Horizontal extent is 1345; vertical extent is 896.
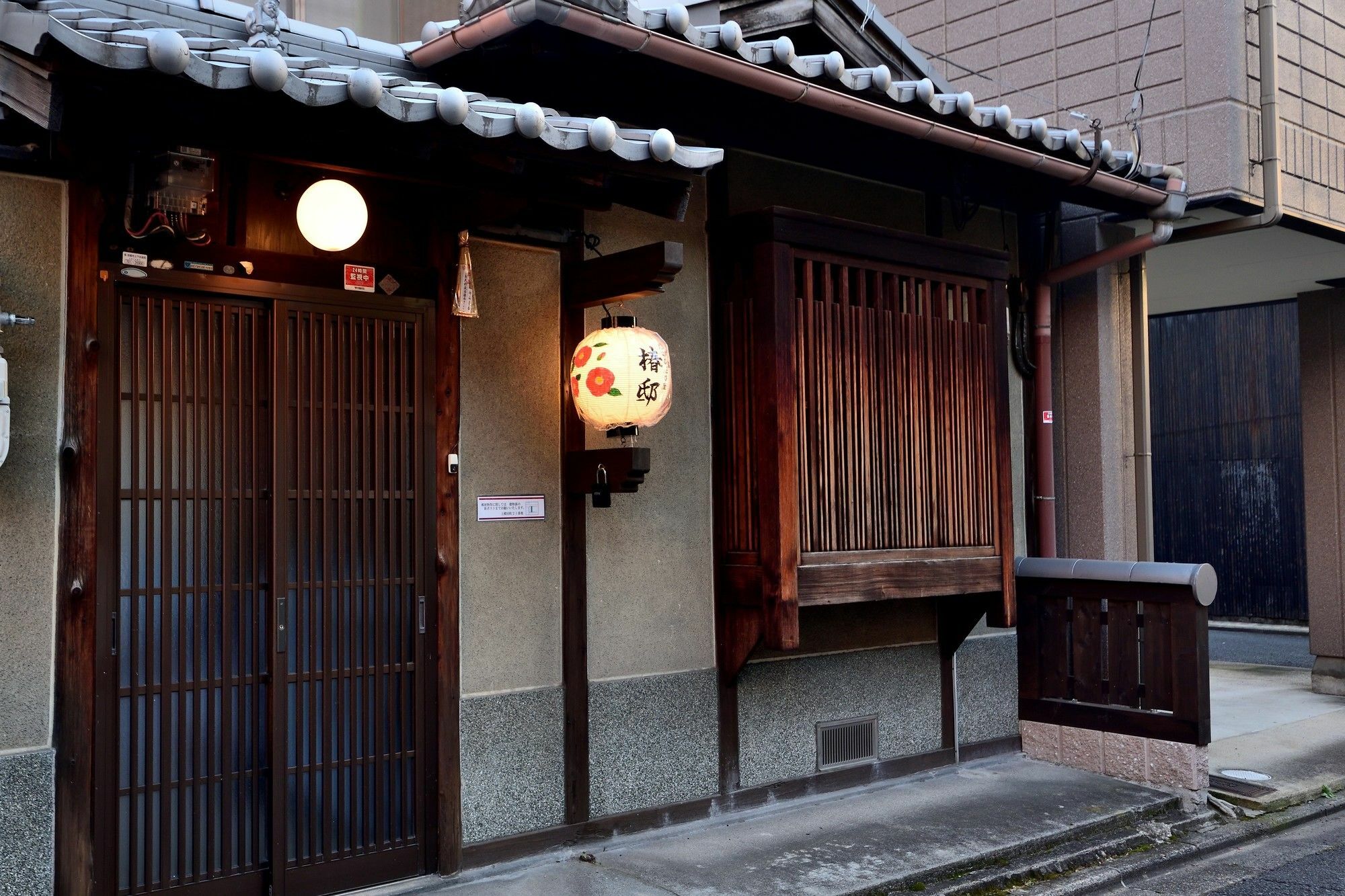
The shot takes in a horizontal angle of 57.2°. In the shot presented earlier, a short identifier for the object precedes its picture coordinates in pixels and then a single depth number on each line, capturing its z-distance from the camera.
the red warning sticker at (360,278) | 6.33
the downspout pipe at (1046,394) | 9.90
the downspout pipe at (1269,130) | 10.20
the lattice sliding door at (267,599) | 5.70
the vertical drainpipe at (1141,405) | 10.64
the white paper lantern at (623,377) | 6.66
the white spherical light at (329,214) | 5.95
